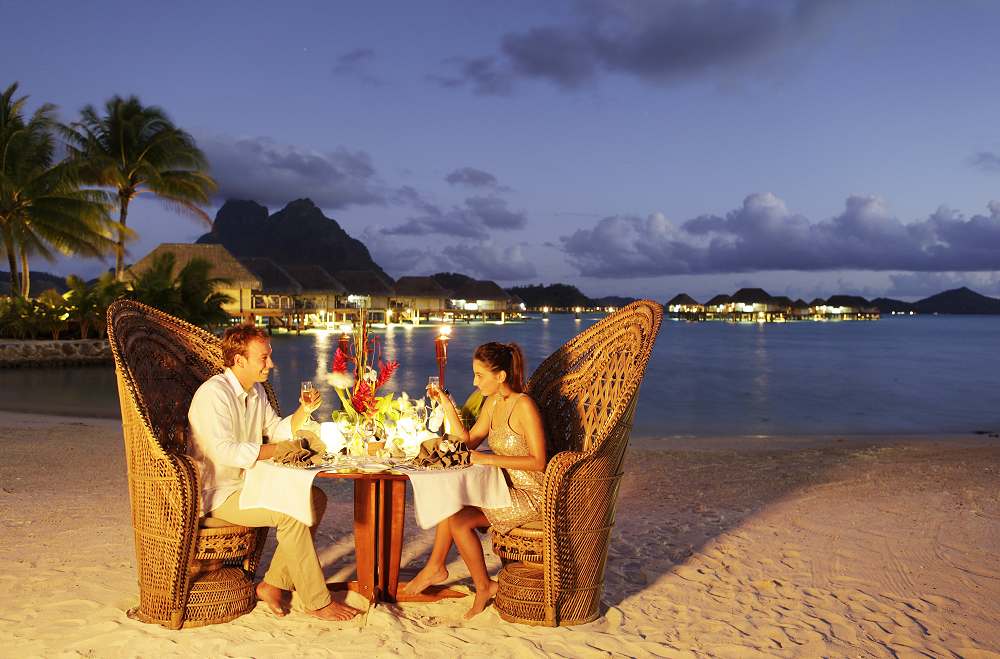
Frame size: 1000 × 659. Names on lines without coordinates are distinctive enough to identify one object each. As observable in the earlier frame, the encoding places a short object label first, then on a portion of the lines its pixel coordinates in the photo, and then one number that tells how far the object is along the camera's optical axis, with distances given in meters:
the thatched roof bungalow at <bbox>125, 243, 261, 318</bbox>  37.09
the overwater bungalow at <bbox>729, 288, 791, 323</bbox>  119.50
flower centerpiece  3.22
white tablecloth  2.93
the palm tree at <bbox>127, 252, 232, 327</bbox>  23.48
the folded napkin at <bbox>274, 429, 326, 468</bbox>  2.97
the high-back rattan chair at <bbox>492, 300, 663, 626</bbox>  3.09
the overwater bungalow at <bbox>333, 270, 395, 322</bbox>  59.47
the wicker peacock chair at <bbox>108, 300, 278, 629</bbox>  2.99
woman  3.23
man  3.03
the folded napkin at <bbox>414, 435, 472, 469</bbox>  3.02
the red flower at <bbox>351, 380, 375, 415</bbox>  3.31
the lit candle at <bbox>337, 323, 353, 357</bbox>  3.33
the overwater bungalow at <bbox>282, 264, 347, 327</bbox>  52.53
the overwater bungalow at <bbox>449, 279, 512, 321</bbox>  80.56
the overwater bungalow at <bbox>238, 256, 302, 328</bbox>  44.62
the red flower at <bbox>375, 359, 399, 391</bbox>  3.38
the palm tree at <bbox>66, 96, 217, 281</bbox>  25.09
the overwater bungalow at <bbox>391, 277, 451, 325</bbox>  66.94
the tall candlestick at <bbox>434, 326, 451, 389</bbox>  3.41
